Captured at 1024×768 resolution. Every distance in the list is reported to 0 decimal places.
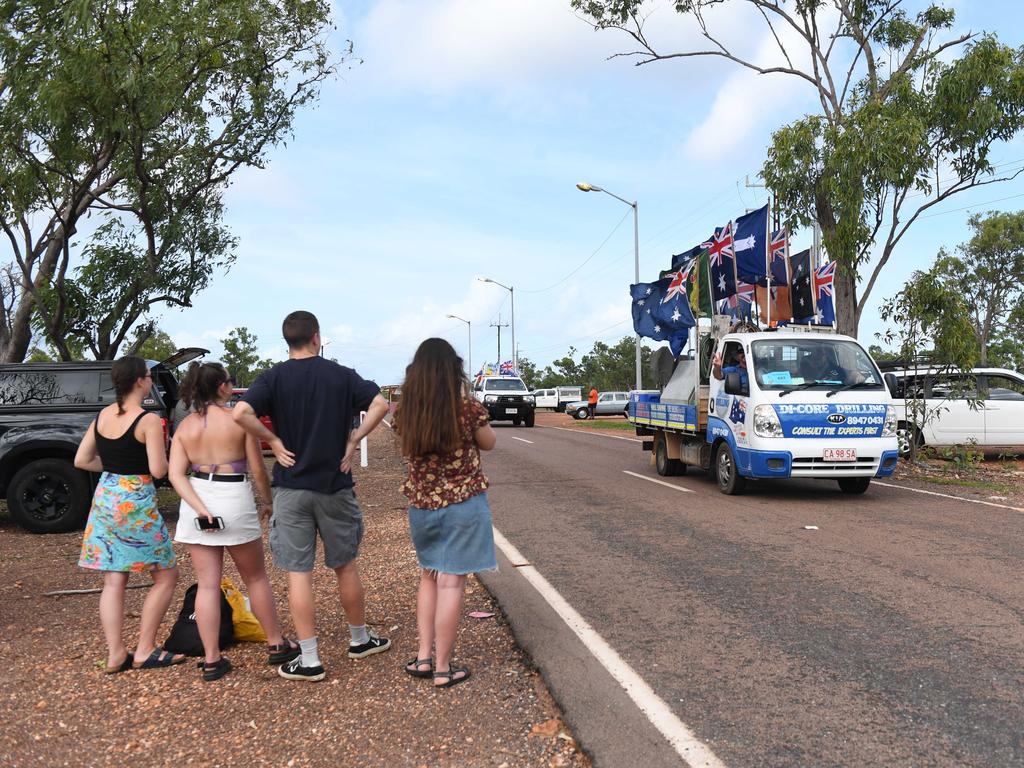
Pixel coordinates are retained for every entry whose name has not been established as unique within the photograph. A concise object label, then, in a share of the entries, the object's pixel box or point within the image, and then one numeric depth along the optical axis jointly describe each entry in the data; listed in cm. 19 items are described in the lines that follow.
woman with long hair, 446
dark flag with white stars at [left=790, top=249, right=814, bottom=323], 1406
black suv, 945
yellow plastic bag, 538
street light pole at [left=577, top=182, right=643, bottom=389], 3578
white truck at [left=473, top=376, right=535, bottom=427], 3388
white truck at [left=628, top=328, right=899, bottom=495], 1089
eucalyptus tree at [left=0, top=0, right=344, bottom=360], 1305
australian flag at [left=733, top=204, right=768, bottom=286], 1431
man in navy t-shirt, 455
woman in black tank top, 487
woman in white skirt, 463
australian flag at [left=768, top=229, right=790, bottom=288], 1423
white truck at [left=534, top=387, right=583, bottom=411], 6189
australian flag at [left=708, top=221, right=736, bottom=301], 1446
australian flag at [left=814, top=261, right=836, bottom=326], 1432
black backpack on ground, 513
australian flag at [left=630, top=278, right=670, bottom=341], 1502
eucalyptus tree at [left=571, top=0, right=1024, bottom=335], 1544
